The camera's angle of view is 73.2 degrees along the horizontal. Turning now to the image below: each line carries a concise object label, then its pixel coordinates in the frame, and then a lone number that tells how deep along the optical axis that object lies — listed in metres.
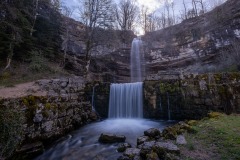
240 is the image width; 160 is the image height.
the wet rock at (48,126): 7.01
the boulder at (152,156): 3.77
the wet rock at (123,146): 5.68
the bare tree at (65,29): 16.50
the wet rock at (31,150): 5.69
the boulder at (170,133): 5.22
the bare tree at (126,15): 25.86
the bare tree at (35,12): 14.25
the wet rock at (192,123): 6.75
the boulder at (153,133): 6.08
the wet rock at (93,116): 11.23
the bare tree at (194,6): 25.15
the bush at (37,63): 12.23
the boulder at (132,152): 4.42
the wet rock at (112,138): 6.74
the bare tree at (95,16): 15.45
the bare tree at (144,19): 30.22
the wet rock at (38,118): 6.67
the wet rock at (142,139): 5.56
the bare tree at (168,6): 31.38
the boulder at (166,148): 3.99
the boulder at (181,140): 4.66
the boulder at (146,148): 4.18
